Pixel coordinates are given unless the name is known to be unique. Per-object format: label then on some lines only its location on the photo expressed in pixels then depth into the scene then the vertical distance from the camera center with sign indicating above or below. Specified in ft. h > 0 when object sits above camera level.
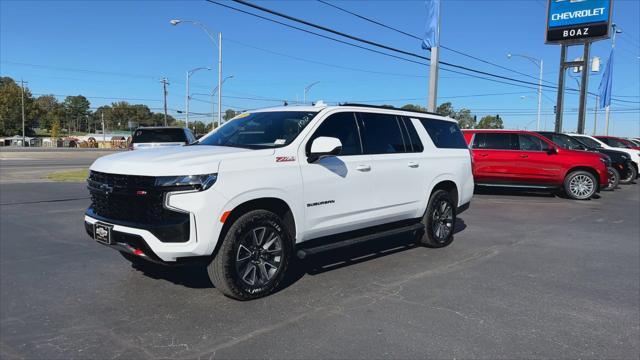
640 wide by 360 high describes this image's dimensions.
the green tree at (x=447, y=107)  374.63 +29.06
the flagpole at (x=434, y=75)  59.00 +8.61
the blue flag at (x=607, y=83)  113.60 +15.53
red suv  42.96 -1.85
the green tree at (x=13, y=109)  323.98 +16.60
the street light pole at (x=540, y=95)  135.46 +16.55
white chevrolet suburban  13.26 -1.70
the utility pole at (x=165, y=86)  248.56 +26.23
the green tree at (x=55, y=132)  338.50 +1.20
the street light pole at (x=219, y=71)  101.88 +14.87
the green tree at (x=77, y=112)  519.03 +25.48
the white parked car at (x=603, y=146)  60.18 +0.10
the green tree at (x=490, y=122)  379.92 +18.07
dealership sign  85.46 +23.25
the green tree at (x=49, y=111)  402.31 +20.06
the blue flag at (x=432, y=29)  57.98 +14.15
